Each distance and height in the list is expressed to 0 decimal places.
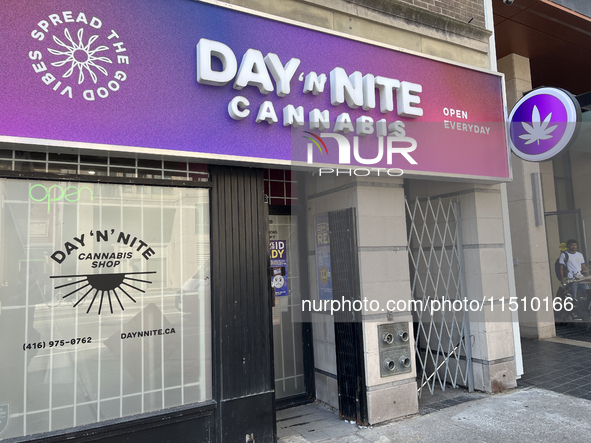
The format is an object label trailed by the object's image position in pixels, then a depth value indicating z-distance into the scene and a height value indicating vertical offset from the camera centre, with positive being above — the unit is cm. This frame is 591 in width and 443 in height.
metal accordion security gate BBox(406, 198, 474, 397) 638 -69
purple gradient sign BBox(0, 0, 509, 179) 358 +185
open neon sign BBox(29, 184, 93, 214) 375 +71
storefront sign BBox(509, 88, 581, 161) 562 +184
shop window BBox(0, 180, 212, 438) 362 -27
